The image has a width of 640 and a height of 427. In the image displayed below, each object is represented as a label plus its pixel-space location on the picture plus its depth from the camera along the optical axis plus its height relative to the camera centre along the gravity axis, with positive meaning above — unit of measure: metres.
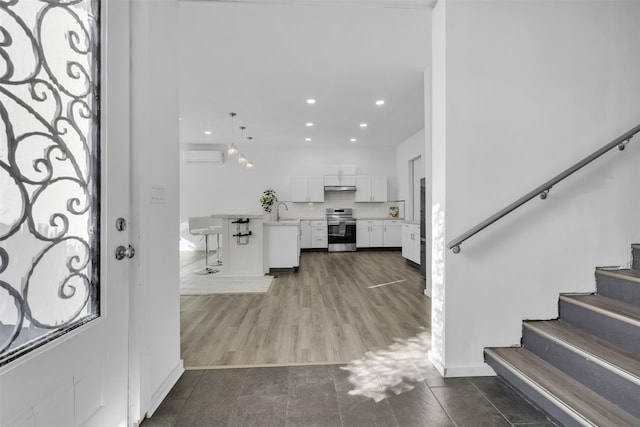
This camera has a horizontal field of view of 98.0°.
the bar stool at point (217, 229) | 5.24 -0.32
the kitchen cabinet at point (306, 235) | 7.17 -0.59
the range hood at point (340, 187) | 7.42 +0.66
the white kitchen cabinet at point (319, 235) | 7.18 -0.59
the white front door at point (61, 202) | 0.85 +0.04
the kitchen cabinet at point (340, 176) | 7.44 +0.97
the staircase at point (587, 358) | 1.29 -0.79
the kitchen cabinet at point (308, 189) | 7.38 +0.61
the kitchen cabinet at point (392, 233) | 7.24 -0.55
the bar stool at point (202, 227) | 5.03 -0.28
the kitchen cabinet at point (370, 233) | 7.23 -0.55
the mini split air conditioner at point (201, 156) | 7.20 +1.46
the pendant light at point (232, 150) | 4.76 +1.07
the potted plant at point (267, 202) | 5.94 +0.22
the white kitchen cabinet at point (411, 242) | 4.93 -0.56
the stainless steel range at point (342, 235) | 7.17 -0.59
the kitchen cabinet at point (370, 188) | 7.47 +0.65
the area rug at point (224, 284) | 3.71 -1.05
